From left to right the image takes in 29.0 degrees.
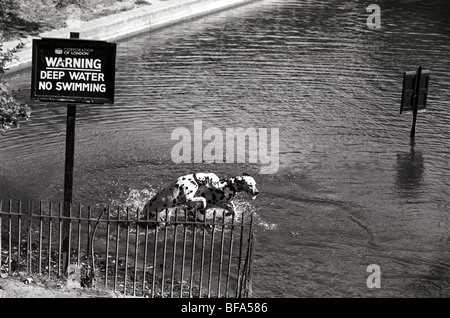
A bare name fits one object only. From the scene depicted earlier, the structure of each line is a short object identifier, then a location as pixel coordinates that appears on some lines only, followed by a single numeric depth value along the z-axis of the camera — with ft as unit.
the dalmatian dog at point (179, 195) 53.93
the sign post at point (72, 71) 42.88
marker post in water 72.08
